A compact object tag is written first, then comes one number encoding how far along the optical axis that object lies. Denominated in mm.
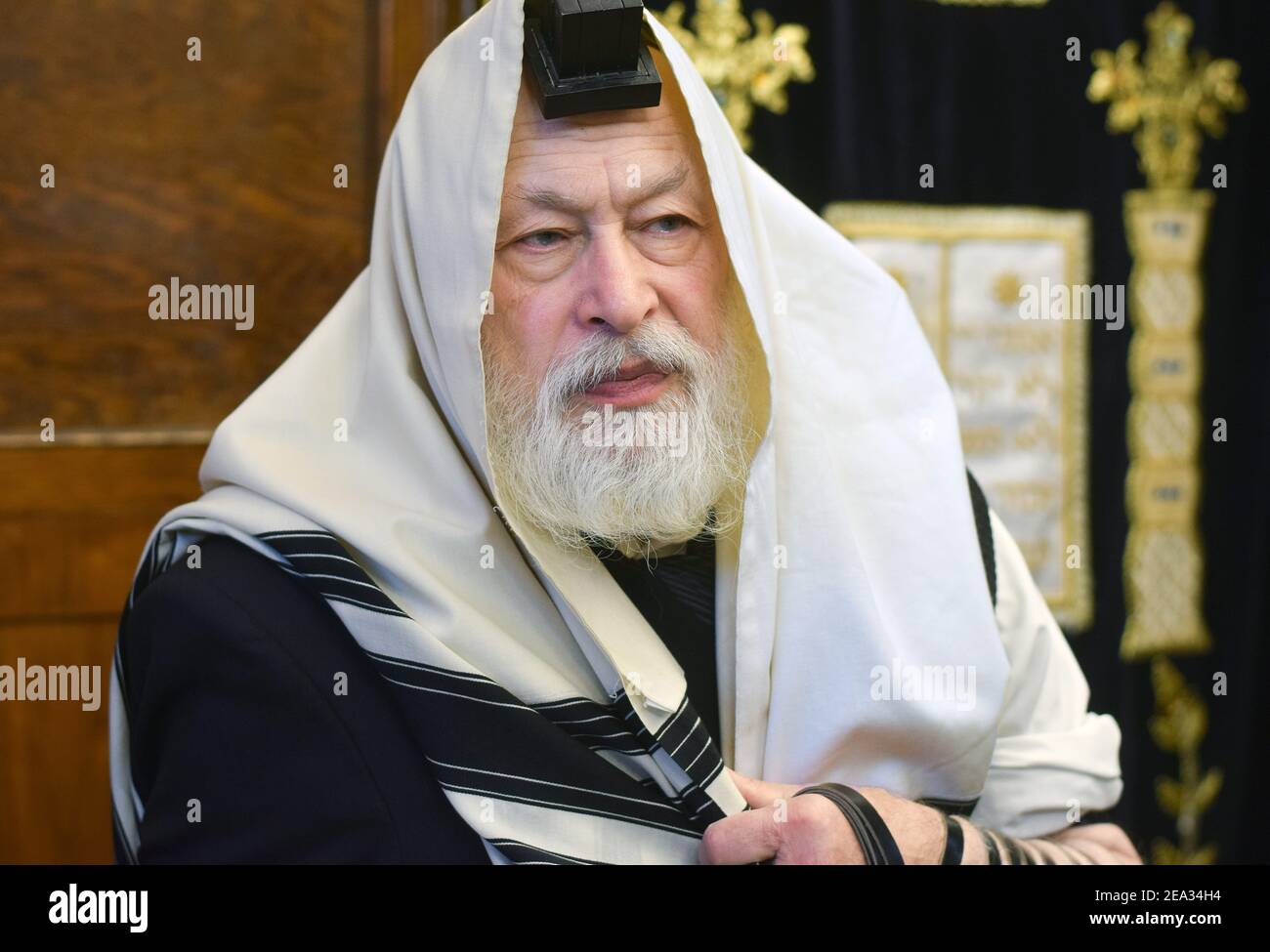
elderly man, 1604
